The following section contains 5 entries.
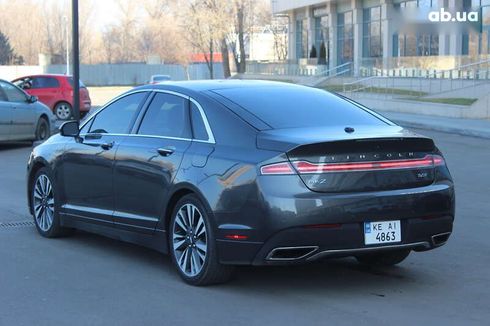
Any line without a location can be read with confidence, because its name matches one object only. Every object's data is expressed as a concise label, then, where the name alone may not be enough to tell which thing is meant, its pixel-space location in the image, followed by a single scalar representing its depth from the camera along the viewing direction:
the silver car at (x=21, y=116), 16.42
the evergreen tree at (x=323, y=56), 54.47
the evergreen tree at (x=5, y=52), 84.19
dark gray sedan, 5.32
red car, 26.12
